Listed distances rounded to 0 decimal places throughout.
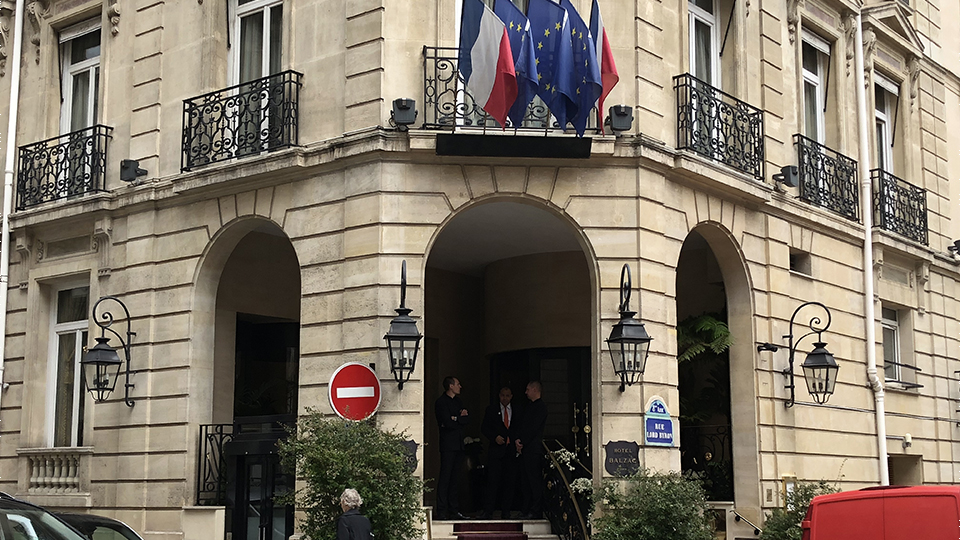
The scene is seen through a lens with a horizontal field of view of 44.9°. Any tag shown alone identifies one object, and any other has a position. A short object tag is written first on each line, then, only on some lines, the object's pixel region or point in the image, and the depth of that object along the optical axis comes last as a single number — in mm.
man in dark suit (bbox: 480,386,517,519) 16375
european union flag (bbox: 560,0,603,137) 13594
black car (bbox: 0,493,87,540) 8523
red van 10000
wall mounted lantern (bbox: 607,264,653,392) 13695
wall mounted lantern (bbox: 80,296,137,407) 15515
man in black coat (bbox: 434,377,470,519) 15586
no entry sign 13500
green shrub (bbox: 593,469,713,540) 12852
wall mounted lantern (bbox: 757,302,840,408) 15875
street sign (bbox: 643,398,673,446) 14086
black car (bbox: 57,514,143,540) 12336
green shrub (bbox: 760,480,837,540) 14422
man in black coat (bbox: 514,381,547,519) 15617
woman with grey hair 11297
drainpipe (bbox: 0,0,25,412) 18156
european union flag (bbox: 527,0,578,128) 13750
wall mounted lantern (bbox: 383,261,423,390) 13373
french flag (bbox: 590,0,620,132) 13820
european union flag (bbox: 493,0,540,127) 13500
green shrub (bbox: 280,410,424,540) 12312
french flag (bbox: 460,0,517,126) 13359
